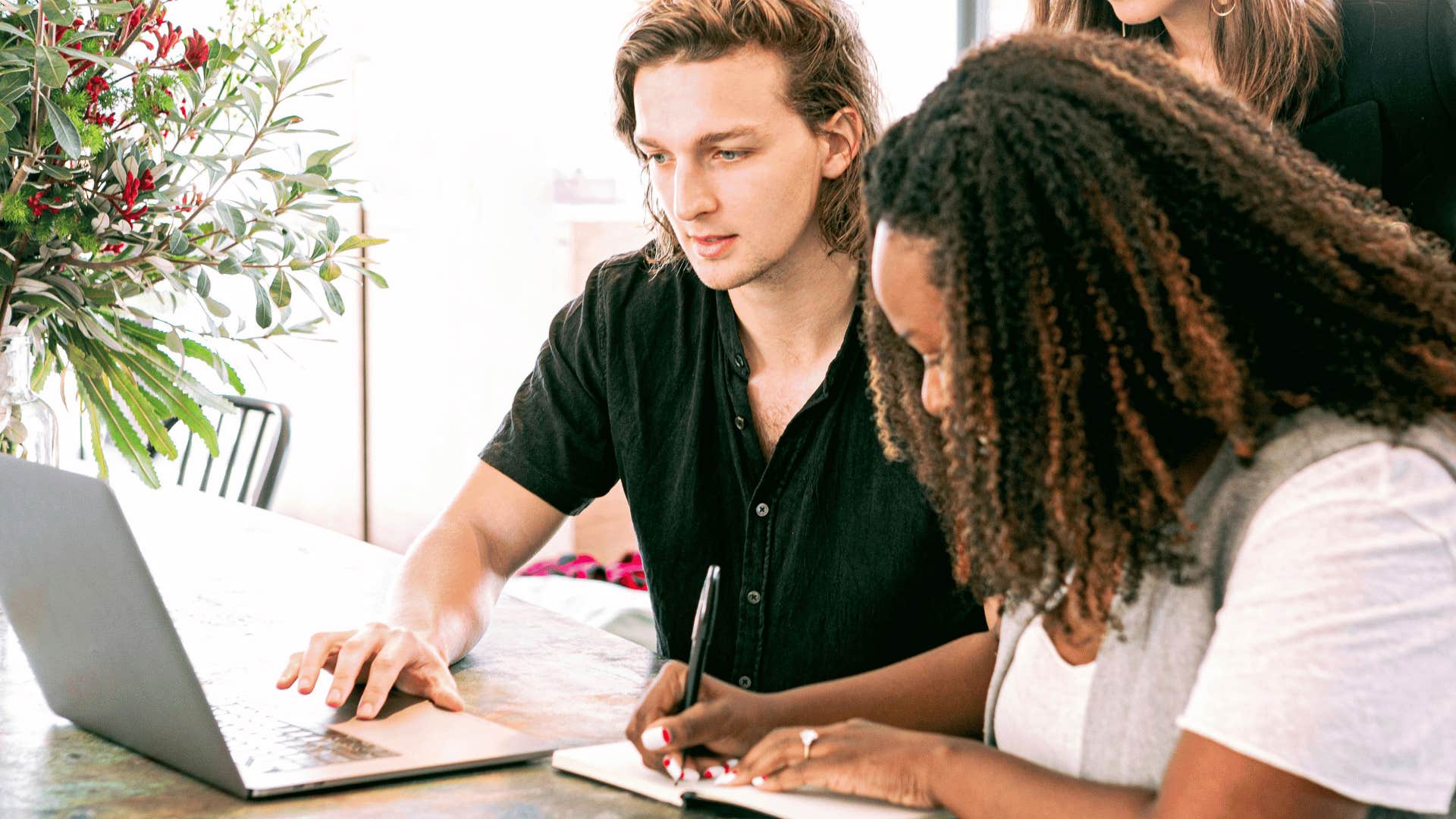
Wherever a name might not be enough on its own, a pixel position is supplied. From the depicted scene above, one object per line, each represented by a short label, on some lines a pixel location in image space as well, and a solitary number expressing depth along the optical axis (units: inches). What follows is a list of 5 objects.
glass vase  57.3
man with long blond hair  58.3
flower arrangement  52.5
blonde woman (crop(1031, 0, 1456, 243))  59.8
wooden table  38.3
